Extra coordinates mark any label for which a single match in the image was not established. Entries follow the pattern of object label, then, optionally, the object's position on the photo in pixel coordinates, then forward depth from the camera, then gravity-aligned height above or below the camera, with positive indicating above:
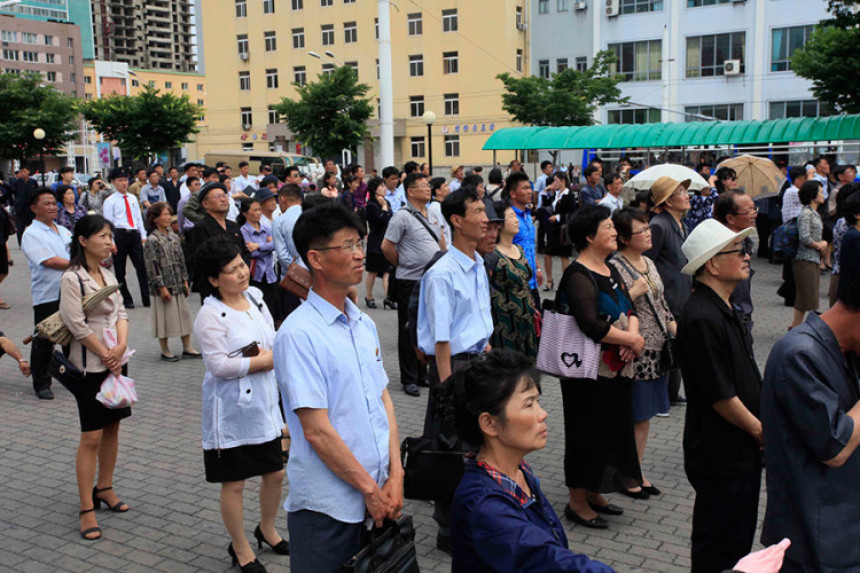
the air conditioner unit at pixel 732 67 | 42.40 +5.54
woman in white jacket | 4.29 -1.04
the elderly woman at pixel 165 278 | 9.16 -0.93
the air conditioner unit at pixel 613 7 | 45.75 +9.46
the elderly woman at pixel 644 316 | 5.40 -0.91
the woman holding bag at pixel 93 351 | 4.96 -0.94
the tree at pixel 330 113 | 40.16 +3.69
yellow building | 51.84 +8.44
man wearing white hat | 3.60 -1.03
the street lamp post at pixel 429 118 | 26.63 +2.17
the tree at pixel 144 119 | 42.50 +3.82
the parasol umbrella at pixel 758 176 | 15.08 -0.01
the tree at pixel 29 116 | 41.16 +4.06
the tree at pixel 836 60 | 22.80 +3.35
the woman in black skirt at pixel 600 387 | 4.84 -1.21
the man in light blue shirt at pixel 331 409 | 2.92 -0.79
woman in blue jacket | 2.26 -0.89
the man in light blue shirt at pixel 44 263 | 7.73 -0.61
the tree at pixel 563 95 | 39.25 +4.13
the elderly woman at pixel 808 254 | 8.96 -0.87
